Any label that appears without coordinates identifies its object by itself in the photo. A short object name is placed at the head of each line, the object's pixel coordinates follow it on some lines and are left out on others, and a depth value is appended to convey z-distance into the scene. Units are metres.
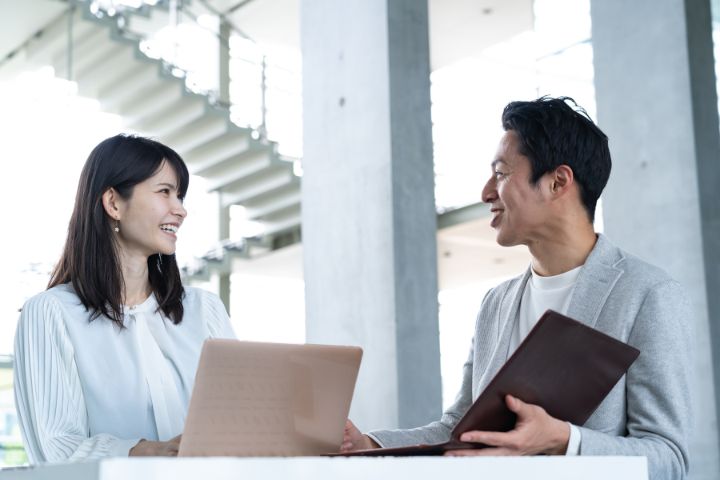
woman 2.18
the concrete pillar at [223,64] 11.19
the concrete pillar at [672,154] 3.95
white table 1.09
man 1.92
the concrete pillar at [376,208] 4.07
